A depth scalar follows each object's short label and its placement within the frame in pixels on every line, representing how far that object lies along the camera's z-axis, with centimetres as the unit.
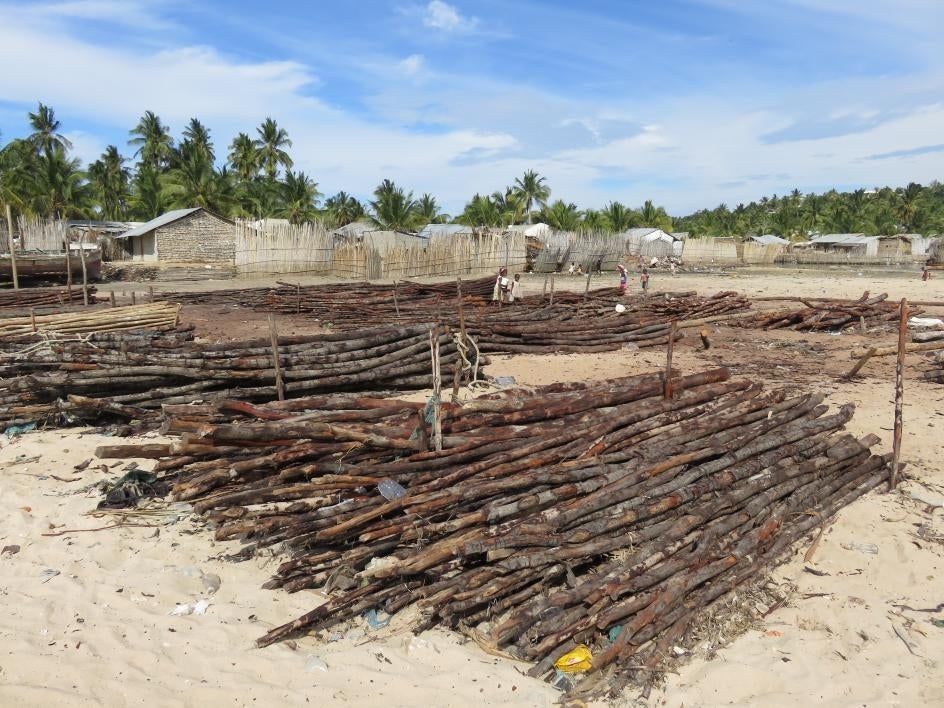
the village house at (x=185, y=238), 2998
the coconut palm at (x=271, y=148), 4491
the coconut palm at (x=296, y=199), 3709
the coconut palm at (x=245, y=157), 4553
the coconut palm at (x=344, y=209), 4312
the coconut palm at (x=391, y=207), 3572
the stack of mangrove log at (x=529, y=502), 339
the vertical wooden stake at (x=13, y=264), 1599
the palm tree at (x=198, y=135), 4591
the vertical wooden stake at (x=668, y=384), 514
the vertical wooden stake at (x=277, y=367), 603
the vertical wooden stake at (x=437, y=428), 421
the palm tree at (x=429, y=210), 4372
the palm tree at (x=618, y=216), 4116
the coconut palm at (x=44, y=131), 3991
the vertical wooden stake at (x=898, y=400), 515
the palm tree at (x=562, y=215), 3869
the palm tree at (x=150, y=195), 3716
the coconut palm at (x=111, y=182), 4391
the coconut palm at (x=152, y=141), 4566
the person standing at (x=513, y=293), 1559
